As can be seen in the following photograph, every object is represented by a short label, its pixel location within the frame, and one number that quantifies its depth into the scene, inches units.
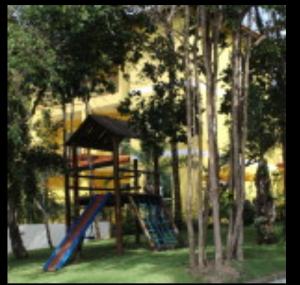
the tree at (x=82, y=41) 526.4
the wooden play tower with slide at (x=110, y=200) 609.0
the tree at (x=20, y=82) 501.7
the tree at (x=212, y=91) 462.6
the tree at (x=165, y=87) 659.4
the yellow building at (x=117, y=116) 974.0
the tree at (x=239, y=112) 498.3
